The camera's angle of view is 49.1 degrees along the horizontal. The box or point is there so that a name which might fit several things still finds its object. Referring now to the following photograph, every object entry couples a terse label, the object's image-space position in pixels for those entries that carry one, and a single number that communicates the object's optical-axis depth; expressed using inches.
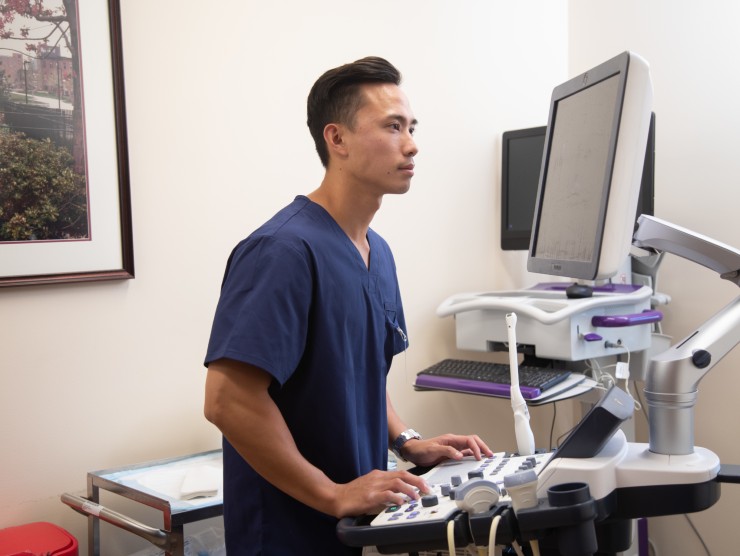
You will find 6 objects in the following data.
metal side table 63.7
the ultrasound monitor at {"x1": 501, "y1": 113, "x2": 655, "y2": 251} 104.3
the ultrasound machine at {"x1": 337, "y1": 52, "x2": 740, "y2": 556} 38.3
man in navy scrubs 47.1
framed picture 72.2
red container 65.3
